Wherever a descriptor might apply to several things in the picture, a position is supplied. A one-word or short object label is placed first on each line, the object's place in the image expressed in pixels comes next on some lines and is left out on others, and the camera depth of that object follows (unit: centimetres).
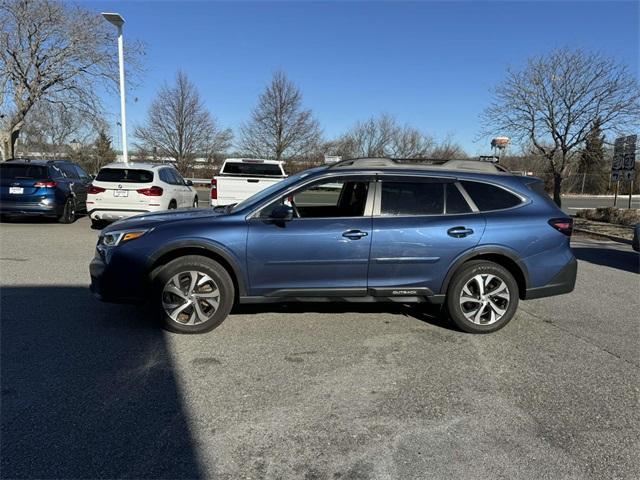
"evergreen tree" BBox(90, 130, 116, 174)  5138
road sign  1420
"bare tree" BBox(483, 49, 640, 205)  1494
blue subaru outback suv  460
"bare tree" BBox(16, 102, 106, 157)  4628
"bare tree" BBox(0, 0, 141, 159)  1814
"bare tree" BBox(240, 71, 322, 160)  3669
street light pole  1642
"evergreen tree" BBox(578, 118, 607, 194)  1554
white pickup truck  1130
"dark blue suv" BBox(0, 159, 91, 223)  1175
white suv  1071
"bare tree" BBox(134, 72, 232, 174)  3850
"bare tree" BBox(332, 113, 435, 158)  4341
